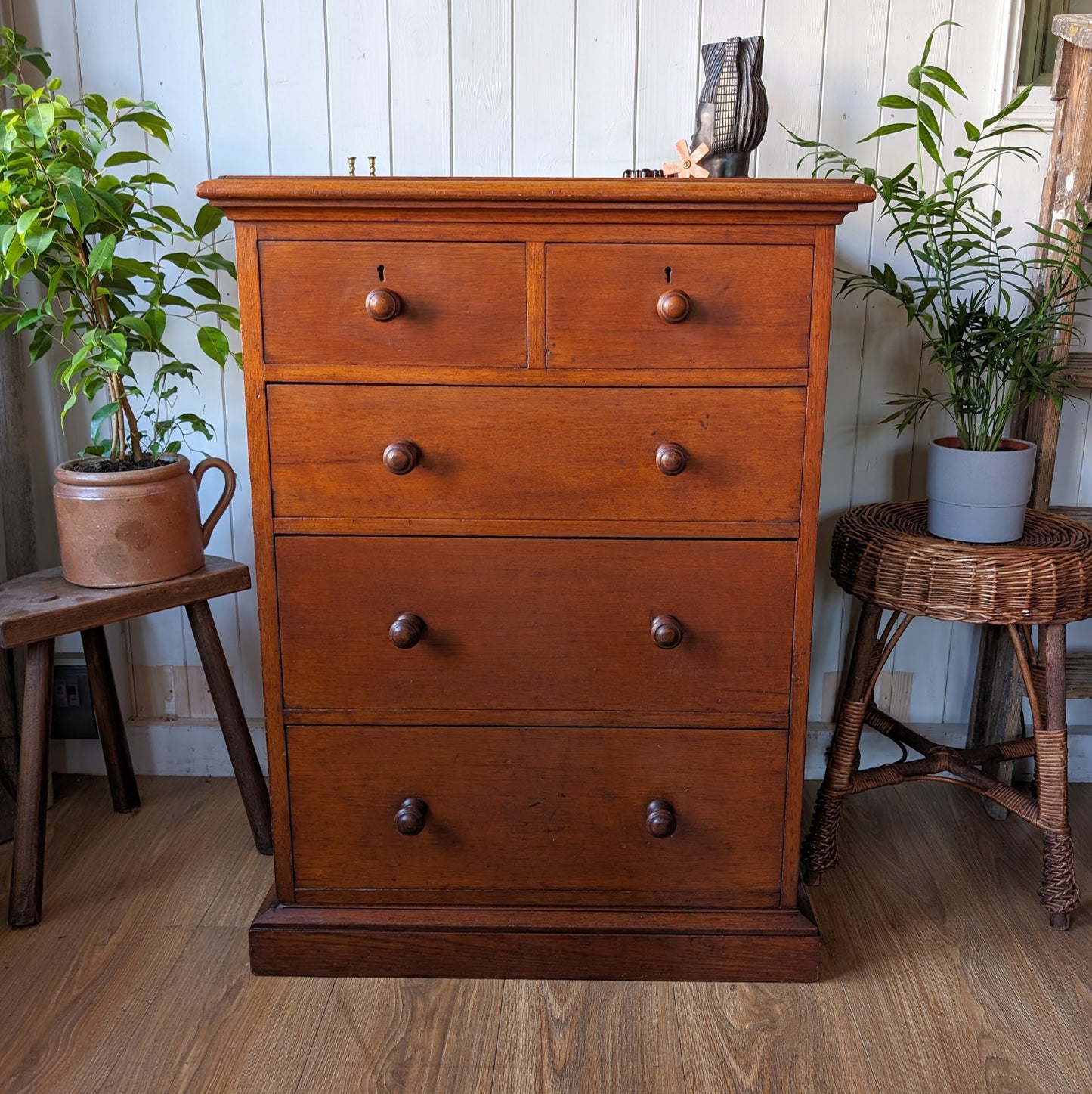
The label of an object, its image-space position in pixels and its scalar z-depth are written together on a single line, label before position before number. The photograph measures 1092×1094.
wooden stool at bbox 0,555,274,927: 1.51
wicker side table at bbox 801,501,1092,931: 1.50
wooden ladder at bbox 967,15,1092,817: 1.67
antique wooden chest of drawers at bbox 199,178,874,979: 1.28
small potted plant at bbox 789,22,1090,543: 1.56
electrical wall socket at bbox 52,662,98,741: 2.02
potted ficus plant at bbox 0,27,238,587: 1.43
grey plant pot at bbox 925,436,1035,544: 1.55
